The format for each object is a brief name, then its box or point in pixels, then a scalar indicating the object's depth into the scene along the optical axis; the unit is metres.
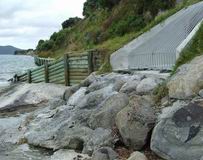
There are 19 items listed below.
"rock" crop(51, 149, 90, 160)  5.37
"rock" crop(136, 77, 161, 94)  6.20
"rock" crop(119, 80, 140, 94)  6.63
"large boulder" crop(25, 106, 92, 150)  5.92
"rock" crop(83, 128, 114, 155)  5.34
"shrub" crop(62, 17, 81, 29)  42.30
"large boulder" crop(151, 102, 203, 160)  4.37
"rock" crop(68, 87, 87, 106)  7.91
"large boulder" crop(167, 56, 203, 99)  5.11
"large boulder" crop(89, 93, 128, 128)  5.74
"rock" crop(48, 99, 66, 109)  8.56
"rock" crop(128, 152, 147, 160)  4.54
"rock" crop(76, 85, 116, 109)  7.09
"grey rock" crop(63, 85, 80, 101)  8.90
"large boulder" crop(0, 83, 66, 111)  10.87
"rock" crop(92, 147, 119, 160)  4.88
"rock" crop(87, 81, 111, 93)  7.99
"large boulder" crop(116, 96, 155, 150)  4.99
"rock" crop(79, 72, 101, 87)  8.94
